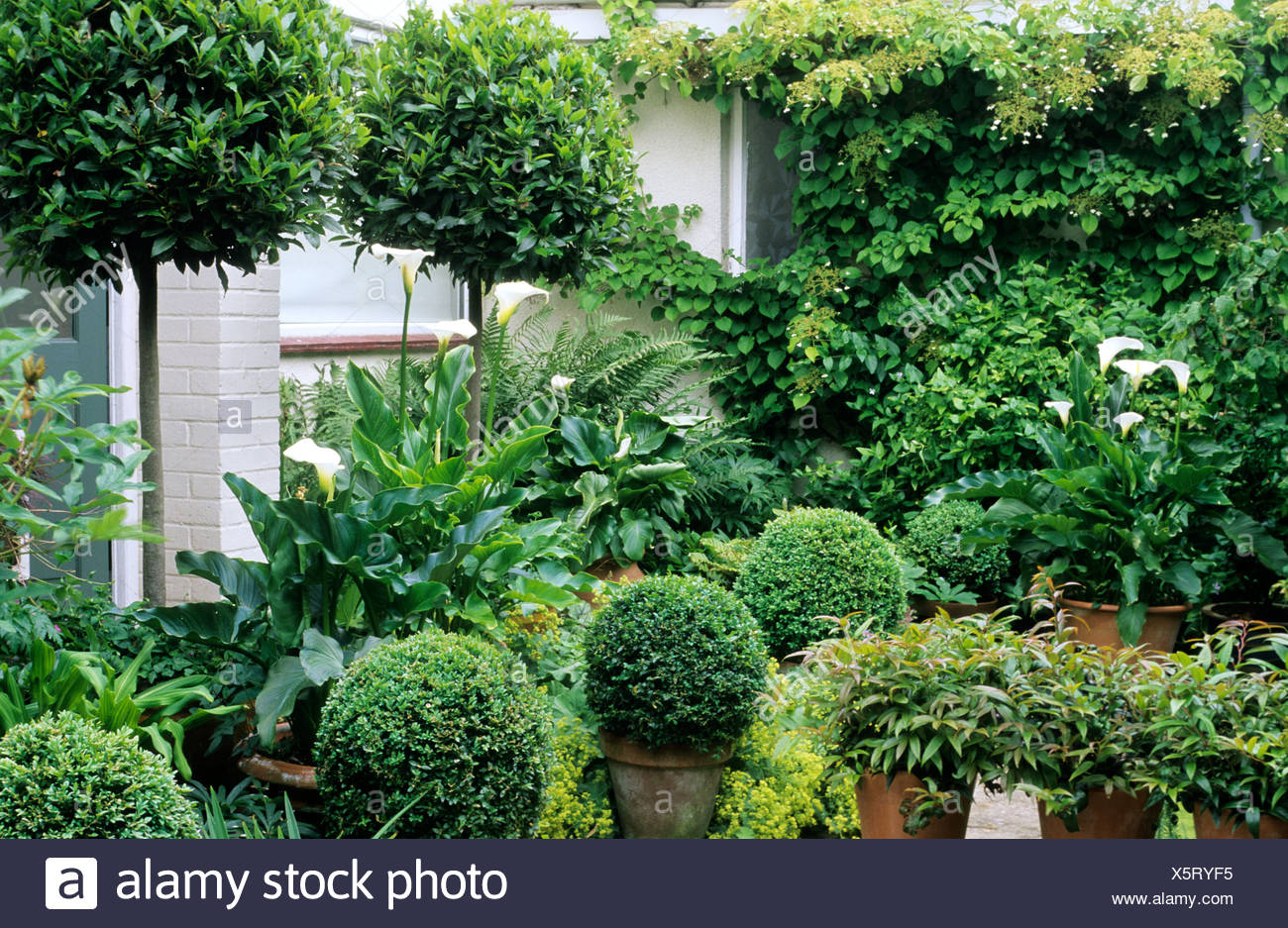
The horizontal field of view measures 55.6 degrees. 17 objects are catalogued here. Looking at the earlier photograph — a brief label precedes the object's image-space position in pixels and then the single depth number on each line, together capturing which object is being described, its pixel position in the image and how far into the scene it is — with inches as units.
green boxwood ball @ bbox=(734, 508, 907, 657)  200.4
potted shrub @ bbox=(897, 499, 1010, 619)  234.8
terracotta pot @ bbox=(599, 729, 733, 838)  140.4
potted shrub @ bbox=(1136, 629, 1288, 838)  113.5
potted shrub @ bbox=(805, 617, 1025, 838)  123.6
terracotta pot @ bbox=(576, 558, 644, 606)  219.6
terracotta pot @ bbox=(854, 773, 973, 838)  129.0
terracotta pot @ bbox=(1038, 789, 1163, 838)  122.6
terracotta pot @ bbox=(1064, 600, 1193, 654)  202.8
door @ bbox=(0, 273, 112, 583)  193.3
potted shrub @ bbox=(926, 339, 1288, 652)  199.3
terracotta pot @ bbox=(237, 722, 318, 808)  137.3
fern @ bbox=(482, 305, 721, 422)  265.0
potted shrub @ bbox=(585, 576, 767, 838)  136.4
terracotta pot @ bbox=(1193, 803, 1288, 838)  113.8
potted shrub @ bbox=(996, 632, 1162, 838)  120.1
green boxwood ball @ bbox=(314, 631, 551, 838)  115.7
